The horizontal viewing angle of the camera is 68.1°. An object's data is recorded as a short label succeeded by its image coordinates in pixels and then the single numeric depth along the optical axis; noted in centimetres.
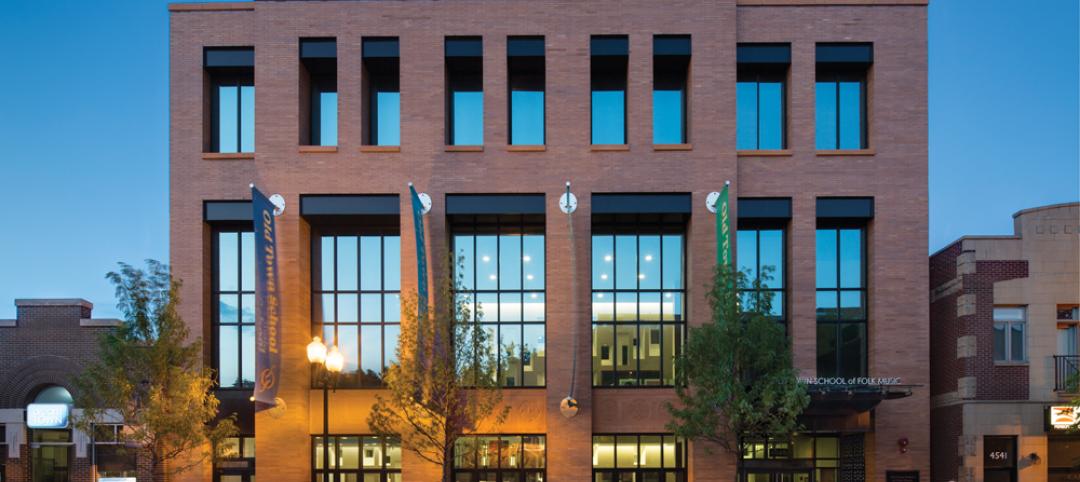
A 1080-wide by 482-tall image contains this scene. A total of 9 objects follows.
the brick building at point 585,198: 2534
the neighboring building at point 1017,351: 2400
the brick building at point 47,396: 2645
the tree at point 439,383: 2116
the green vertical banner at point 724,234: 2398
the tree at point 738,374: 2072
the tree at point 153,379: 2125
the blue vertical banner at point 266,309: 2352
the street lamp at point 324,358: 1906
